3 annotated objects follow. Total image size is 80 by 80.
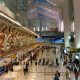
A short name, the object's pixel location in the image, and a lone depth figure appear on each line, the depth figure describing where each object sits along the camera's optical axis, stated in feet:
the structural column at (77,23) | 52.77
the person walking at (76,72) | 31.44
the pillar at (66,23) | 80.73
